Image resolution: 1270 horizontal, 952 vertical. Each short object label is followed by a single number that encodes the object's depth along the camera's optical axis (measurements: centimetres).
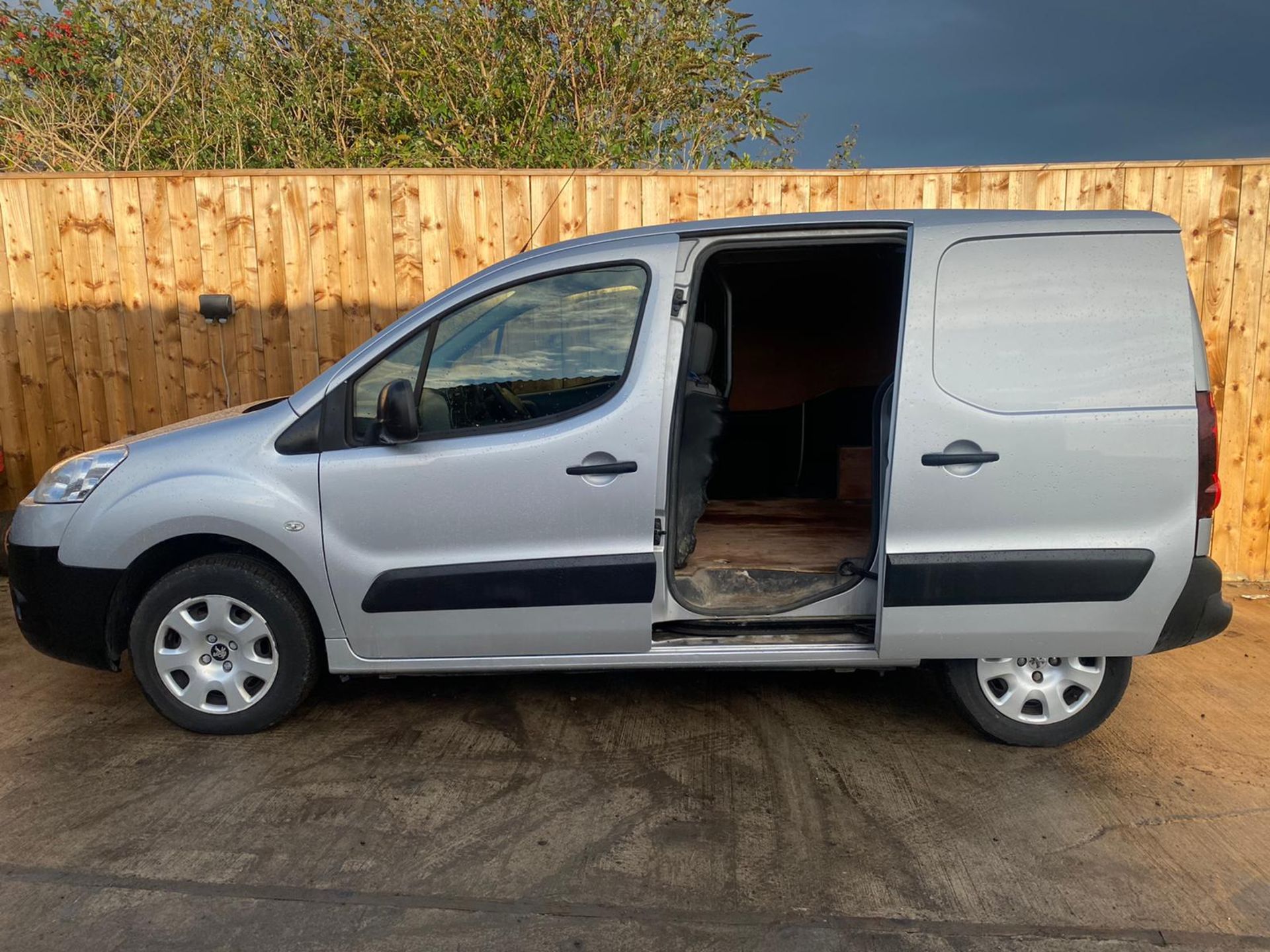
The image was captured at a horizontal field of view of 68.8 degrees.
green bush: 855
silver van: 324
